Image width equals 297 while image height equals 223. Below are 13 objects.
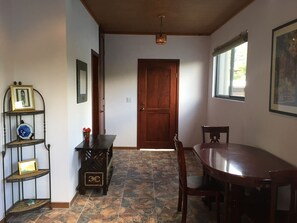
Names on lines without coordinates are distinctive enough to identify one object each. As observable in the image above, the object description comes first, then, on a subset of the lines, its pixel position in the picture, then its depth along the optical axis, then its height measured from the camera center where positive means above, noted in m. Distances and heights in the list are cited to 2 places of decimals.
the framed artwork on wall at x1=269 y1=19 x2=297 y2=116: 2.39 +0.25
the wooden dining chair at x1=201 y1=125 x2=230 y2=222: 2.36 -0.85
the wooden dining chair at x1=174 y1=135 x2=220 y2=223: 2.49 -0.90
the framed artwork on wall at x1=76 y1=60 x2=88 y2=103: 3.30 +0.18
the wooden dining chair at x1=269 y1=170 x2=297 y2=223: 1.65 -0.58
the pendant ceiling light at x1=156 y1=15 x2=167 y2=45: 4.30 +0.94
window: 3.85 +0.48
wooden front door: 5.65 -0.17
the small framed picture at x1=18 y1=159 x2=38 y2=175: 2.70 -0.76
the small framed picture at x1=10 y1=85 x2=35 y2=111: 2.61 -0.03
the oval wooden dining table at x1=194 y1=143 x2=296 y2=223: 1.98 -0.60
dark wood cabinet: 3.34 -0.96
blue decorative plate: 2.69 -0.38
